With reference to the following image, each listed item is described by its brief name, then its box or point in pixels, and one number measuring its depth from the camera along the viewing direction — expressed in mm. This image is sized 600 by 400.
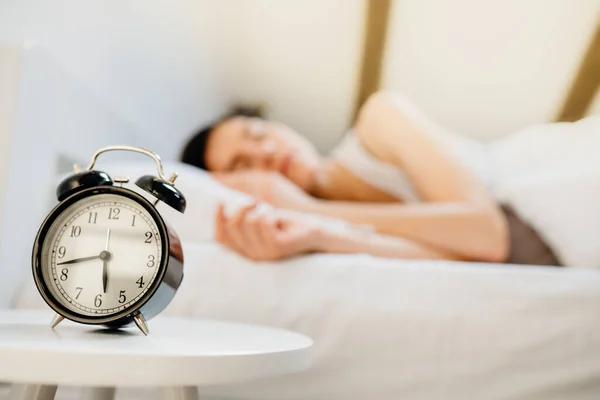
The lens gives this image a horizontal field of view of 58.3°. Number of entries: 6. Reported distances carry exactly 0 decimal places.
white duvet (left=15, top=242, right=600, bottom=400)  702
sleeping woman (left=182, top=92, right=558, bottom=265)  857
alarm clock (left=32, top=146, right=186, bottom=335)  515
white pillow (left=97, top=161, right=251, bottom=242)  908
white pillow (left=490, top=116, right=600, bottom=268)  763
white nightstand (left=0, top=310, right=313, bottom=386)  359
